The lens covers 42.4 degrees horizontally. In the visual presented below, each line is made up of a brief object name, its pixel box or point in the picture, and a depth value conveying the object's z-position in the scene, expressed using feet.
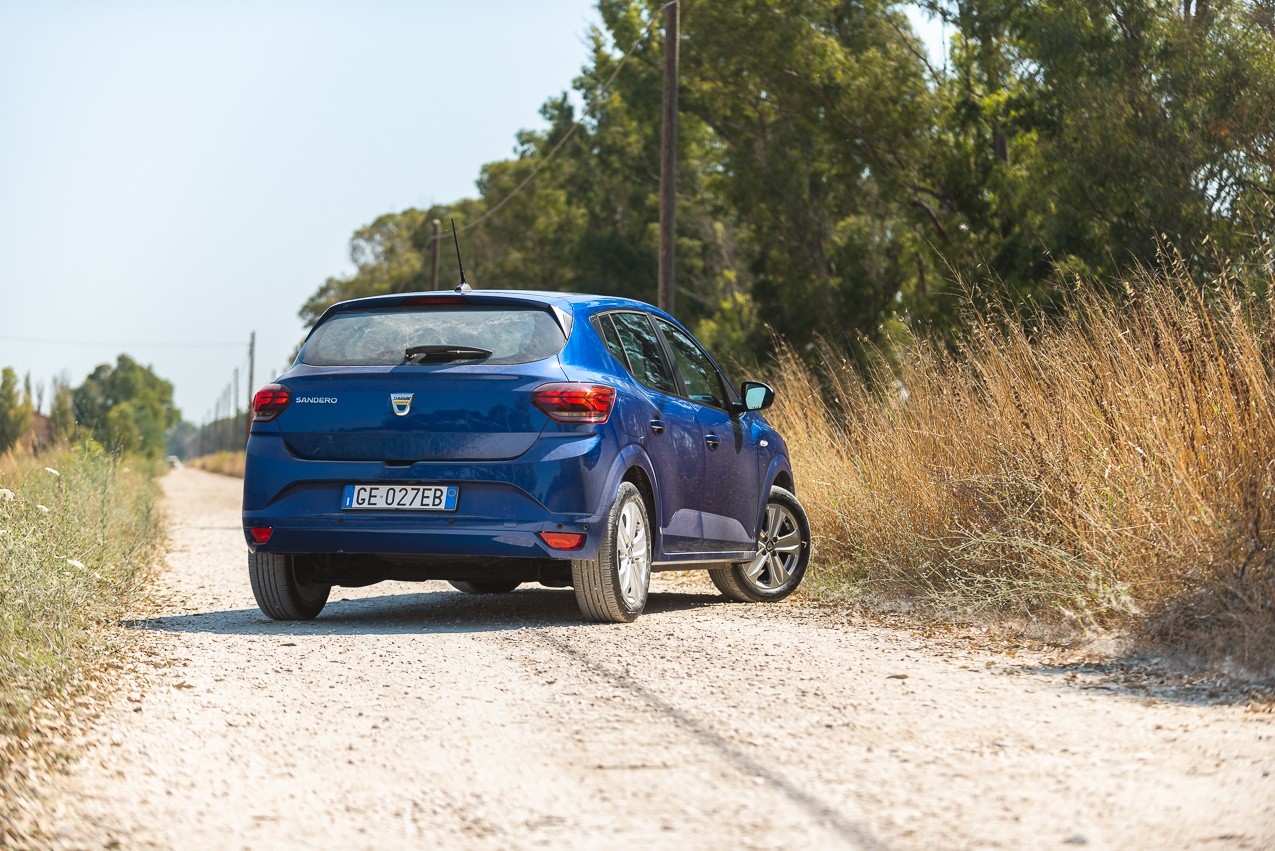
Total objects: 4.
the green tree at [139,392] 411.68
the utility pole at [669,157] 73.67
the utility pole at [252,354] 288.71
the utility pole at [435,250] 140.97
